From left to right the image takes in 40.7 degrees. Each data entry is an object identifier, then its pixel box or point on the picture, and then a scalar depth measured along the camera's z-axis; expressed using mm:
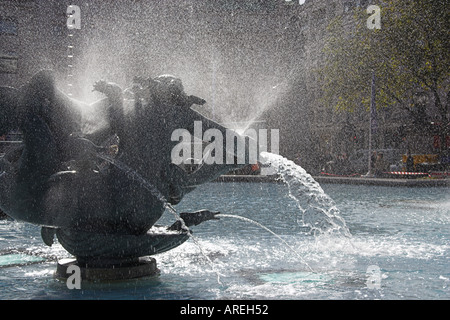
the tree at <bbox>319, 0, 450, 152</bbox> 28641
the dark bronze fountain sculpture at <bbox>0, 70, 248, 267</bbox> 5570
